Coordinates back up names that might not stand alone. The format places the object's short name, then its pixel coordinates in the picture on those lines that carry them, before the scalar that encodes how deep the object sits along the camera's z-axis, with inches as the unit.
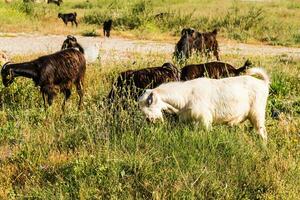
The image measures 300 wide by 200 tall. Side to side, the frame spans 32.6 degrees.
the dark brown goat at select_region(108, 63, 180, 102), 342.3
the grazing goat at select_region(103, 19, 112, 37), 953.5
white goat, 258.1
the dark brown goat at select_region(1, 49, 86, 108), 351.3
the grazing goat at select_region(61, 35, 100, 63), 484.1
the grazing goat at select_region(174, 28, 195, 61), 527.3
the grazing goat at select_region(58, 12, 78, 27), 1111.6
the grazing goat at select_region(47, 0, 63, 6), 1607.5
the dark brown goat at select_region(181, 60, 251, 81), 372.2
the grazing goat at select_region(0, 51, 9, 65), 470.3
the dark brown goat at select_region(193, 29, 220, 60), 583.4
